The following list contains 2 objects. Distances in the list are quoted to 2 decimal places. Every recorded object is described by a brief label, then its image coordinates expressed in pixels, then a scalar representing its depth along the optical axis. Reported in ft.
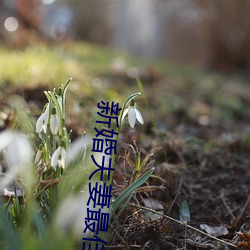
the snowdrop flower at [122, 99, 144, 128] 3.86
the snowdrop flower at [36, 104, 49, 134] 3.86
